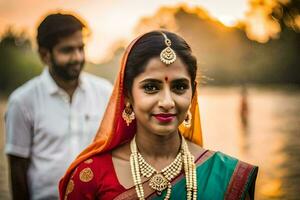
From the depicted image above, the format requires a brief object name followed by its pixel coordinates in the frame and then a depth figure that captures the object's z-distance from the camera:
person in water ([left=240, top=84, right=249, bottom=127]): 6.84
